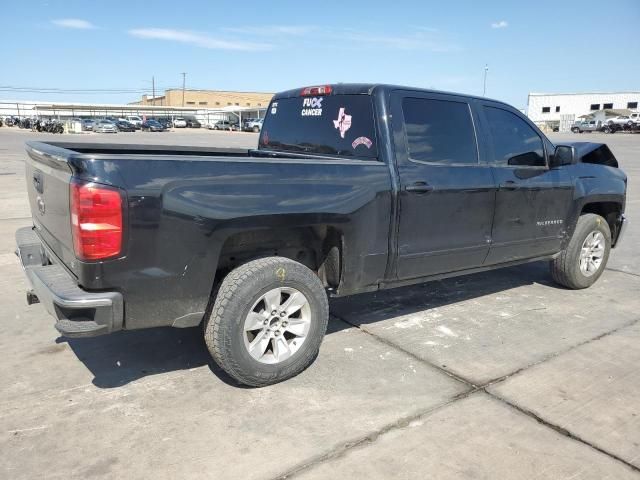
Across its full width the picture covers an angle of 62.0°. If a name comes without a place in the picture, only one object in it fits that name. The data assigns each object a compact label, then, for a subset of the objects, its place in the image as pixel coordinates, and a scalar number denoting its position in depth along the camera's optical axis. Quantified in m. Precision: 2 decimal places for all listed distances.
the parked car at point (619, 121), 54.17
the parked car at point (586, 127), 56.69
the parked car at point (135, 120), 61.64
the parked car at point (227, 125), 66.21
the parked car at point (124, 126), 57.89
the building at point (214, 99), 118.25
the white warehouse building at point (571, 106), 77.44
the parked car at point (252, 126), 60.53
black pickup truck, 2.77
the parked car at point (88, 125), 54.94
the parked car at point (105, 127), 52.00
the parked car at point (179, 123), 71.94
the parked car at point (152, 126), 59.28
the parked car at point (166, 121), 69.61
